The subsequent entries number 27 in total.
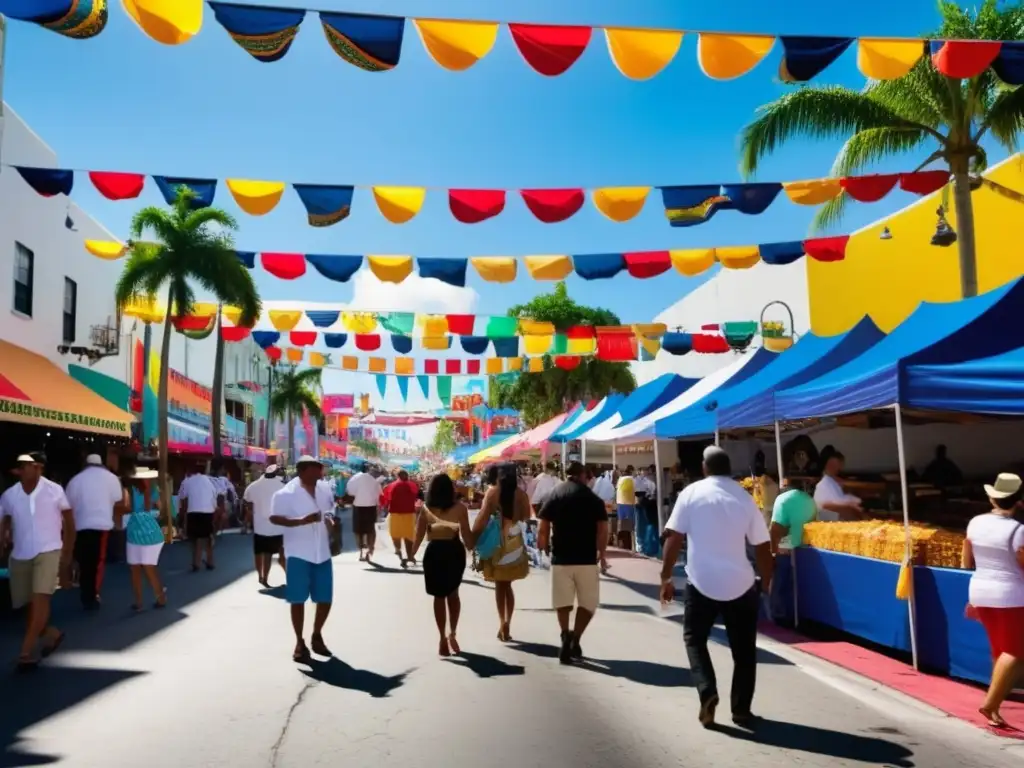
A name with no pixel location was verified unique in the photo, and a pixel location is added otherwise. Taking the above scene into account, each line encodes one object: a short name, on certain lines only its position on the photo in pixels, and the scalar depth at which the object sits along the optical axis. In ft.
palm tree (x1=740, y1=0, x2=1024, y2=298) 48.93
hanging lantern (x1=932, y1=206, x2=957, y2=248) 43.35
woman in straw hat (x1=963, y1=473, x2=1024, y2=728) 18.60
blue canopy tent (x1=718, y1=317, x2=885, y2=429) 36.81
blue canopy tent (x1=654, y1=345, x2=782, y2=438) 45.19
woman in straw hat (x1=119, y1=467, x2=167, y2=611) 35.12
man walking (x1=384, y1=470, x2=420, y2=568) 53.57
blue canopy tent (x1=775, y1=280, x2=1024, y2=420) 26.94
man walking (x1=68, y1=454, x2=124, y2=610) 33.86
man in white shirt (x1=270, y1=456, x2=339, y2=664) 25.17
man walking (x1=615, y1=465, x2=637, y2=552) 59.31
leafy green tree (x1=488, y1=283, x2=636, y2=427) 126.41
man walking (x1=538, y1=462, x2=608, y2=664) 25.44
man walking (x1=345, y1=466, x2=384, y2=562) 54.44
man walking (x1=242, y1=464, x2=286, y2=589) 43.19
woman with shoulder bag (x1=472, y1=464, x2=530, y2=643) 27.71
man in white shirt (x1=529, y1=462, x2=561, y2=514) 56.44
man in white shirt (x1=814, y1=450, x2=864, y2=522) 31.76
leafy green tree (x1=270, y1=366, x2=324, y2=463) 189.67
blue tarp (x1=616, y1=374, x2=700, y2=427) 64.13
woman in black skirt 25.62
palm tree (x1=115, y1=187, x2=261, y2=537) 80.64
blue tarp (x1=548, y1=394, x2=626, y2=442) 73.61
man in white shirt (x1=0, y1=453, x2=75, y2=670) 24.22
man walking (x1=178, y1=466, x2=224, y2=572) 48.14
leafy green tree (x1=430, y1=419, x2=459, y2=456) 394.73
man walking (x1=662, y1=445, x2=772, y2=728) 18.57
